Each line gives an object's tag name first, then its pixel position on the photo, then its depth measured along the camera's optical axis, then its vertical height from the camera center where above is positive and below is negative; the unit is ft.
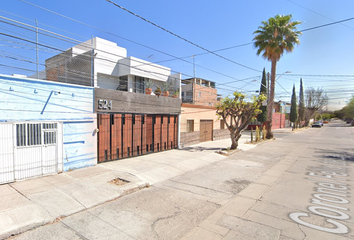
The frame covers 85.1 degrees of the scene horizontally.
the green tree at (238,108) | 44.60 +1.60
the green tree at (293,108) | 130.31 +5.05
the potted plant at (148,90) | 38.19 +4.70
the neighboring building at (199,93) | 88.36 +10.36
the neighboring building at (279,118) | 126.82 -2.06
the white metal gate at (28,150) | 20.36 -4.19
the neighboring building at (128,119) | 30.04 -0.93
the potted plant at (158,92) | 39.70 +4.58
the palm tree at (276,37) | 63.87 +26.45
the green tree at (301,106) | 136.98 +7.15
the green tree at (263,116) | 103.86 -0.47
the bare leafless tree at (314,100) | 162.98 +13.41
